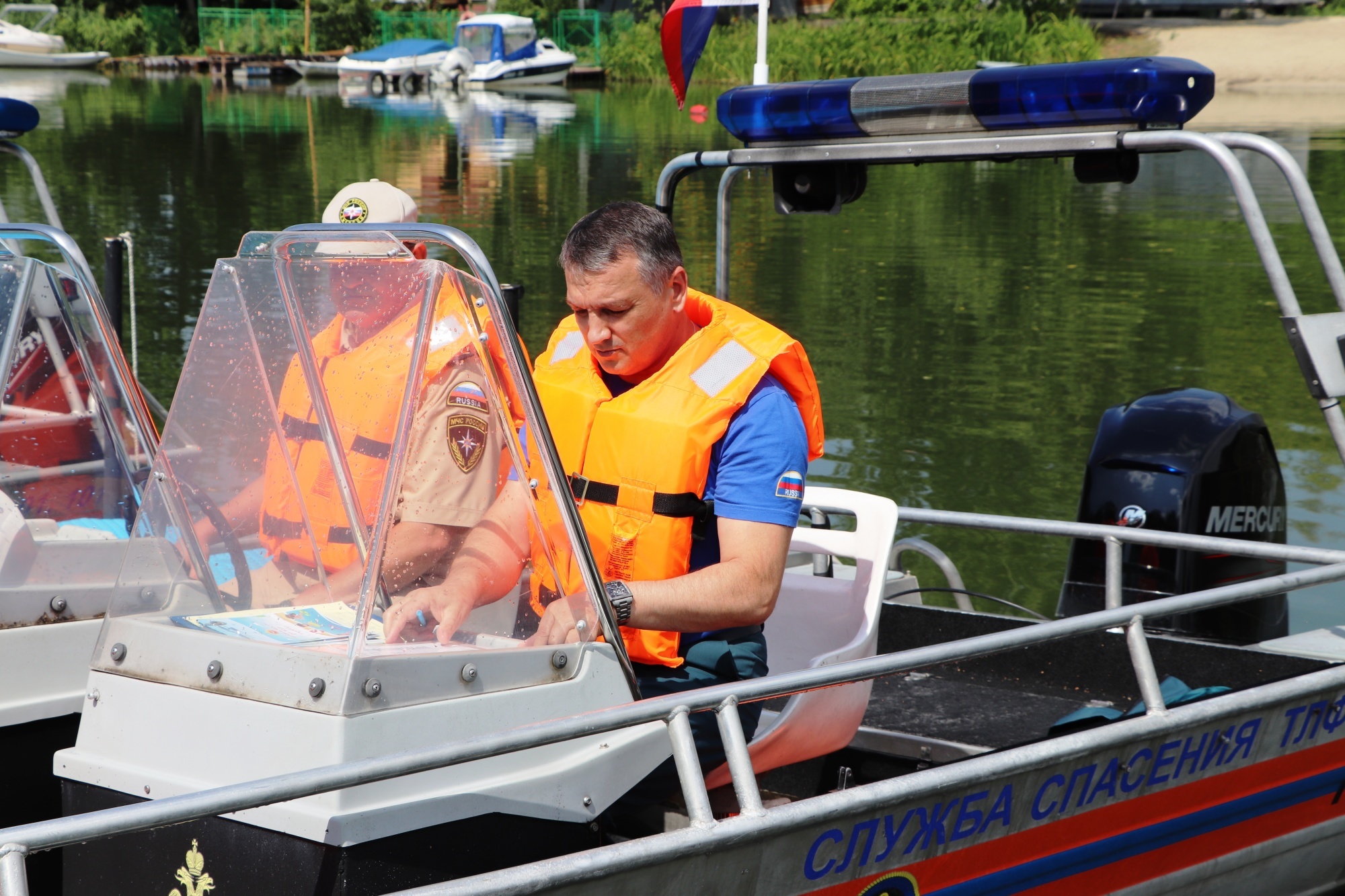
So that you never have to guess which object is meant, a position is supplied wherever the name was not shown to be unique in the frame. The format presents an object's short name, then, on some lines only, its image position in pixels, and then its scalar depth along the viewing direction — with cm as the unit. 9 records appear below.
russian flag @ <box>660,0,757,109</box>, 786
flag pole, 769
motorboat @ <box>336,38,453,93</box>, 9281
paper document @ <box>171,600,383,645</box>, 427
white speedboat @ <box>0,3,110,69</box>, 9431
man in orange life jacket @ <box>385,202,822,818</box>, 517
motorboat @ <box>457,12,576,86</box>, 9575
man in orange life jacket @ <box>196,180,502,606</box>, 432
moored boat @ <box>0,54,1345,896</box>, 409
